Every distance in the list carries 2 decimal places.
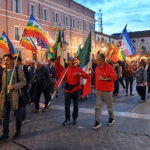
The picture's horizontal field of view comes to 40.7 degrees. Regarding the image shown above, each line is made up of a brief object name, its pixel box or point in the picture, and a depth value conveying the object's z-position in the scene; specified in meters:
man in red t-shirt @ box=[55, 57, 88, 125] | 5.06
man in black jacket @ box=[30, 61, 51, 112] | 6.56
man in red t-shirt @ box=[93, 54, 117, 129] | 4.70
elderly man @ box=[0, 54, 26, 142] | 4.00
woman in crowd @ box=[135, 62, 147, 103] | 7.64
